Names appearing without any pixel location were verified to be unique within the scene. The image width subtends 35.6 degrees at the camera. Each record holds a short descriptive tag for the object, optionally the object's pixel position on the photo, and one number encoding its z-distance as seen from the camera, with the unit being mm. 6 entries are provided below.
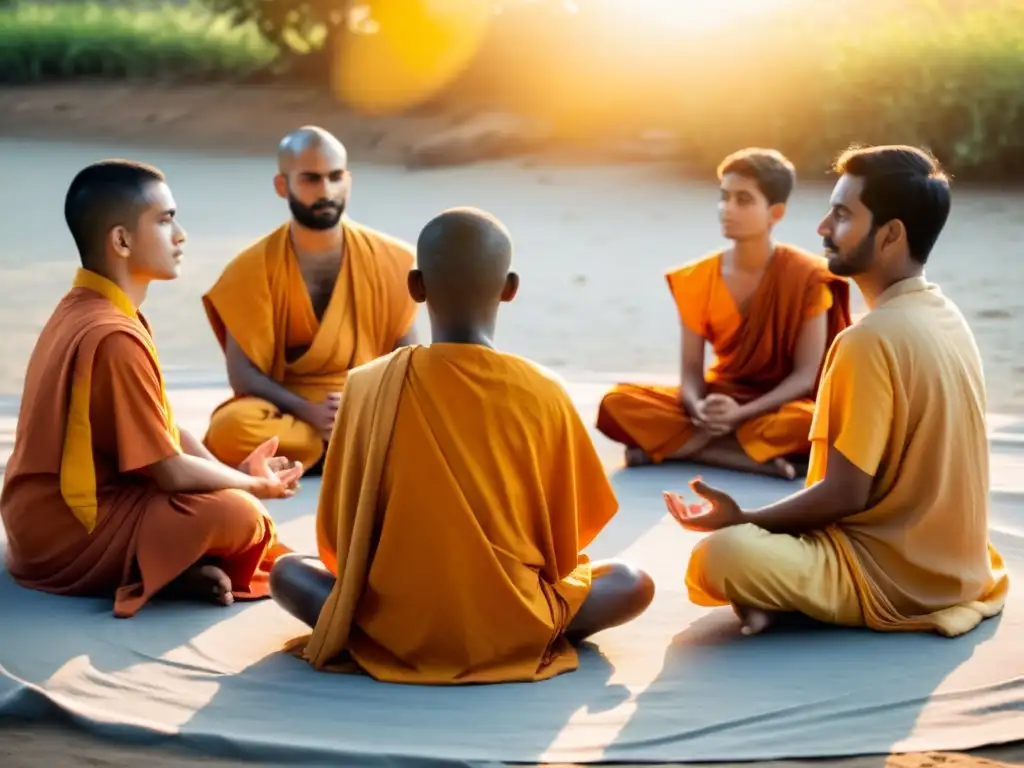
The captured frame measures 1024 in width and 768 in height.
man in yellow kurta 4348
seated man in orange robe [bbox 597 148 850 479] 6504
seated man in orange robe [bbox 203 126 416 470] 6547
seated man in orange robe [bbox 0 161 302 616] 4691
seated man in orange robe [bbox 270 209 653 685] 4090
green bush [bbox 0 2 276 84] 22406
